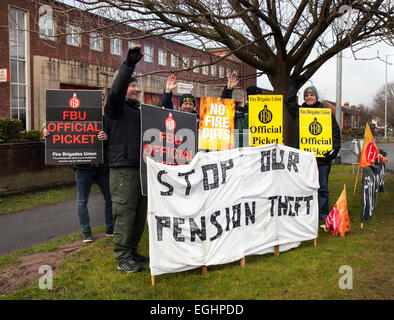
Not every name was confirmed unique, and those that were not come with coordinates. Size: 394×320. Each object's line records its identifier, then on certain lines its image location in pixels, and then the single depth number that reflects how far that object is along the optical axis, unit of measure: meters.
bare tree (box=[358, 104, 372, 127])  75.54
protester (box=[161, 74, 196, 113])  5.06
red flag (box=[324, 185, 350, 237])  5.54
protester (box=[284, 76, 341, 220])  6.34
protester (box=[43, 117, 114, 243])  5.35
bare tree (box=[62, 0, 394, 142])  6.23
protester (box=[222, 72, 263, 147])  6.07
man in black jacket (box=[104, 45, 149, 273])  4.18
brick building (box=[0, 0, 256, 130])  17.59
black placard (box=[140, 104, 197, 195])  4.17
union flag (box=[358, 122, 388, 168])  6.61
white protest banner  3.91
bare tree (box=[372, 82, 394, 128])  73.00
